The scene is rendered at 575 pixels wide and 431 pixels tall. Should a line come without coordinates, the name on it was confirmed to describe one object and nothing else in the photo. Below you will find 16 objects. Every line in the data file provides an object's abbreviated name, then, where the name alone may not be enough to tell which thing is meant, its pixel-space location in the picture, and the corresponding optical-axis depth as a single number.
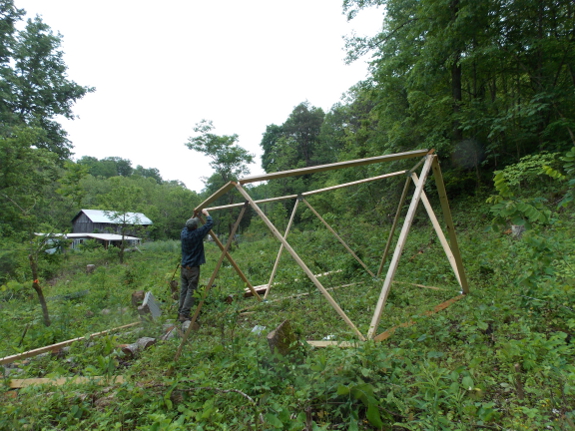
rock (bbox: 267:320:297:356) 2.87
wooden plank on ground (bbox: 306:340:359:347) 3.32
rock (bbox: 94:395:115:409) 2.82
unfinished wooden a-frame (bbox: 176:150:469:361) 3.26
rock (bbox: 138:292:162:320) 5.66
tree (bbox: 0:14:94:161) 17.83
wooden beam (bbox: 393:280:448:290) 4.96
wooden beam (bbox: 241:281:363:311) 5.63
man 5.48
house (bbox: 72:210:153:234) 31.74
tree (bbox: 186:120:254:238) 20.81
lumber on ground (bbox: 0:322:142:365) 4.06
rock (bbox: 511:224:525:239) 6.66
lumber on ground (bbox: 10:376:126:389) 3.15
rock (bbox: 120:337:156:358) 3.98
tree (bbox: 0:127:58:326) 9.31
